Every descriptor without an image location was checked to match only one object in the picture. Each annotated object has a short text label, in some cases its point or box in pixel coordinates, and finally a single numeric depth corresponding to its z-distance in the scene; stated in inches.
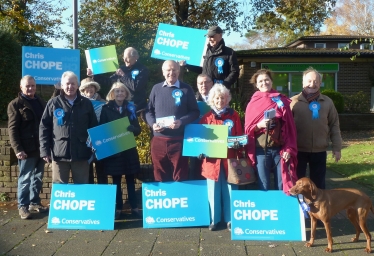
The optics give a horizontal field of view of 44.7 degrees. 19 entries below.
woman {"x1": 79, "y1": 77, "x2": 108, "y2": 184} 255.0
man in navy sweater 235.5
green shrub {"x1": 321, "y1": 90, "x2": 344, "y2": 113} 798.5
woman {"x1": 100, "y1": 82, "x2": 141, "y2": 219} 243.4
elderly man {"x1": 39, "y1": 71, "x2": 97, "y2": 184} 234.2
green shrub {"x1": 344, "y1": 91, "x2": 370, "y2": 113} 842.8
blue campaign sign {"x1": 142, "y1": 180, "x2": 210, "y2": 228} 237.9
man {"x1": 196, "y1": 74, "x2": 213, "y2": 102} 250.2
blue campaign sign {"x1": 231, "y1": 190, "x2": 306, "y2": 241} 219.1
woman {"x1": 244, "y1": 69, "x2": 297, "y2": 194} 219.5
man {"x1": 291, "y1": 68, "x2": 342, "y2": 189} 228.4
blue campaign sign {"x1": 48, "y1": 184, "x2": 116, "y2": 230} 235.6
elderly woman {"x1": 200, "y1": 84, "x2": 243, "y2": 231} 227.8
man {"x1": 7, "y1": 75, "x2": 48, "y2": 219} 249.4
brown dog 203.8
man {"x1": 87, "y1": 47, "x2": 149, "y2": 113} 264.8
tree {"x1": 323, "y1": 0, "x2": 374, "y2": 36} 2270.5
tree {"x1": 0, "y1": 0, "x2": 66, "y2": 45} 775.7
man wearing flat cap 258.6
